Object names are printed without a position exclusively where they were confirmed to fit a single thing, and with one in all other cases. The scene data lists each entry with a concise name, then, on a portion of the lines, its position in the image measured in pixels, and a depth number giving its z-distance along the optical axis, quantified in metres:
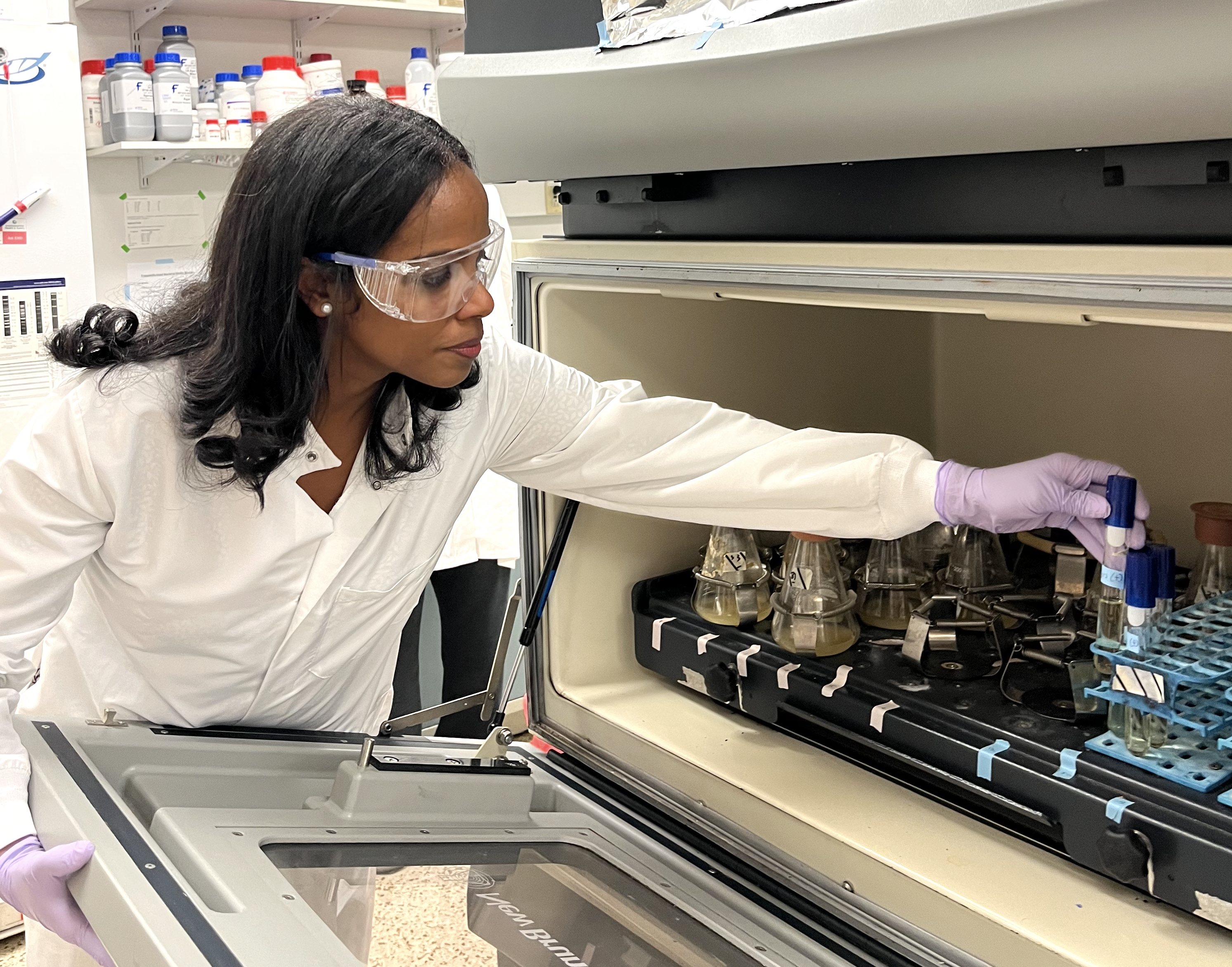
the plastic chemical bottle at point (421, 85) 2.97
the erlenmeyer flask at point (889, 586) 1.33
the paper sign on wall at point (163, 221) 2.80
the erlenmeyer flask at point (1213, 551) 1.13
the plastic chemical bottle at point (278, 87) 2.71
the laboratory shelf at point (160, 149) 2.54
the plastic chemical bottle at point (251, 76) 2.74
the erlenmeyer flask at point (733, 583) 1.38
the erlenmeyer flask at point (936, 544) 1.46
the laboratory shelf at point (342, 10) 2.71
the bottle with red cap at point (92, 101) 2.57
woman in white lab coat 1.08
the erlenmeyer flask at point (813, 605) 1.26
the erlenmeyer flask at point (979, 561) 1.37
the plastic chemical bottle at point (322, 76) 2.80
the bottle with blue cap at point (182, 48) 2.61
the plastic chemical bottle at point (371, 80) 2.87
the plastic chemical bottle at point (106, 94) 2.56
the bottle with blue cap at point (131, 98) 2.51
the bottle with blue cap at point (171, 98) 2.55
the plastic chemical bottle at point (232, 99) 2.68
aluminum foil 0.90
